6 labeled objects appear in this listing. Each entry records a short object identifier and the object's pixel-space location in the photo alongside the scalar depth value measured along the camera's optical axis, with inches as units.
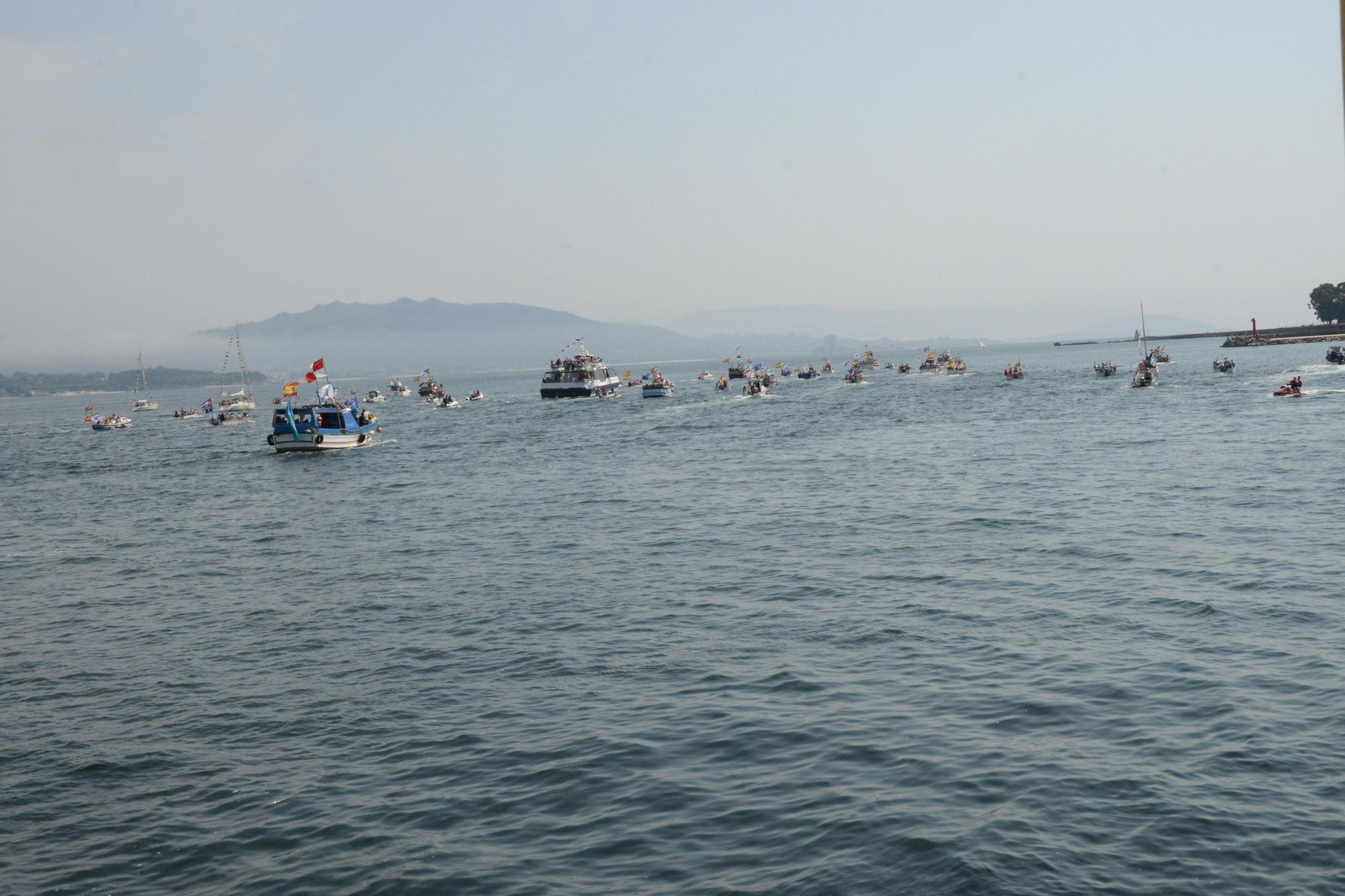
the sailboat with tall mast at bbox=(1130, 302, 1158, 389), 4598.9
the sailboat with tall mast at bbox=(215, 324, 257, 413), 6343.5
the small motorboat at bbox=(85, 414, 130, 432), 5748.0
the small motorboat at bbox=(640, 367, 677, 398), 5930.1
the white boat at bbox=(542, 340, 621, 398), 6013.8
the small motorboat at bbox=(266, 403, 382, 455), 3174.2
